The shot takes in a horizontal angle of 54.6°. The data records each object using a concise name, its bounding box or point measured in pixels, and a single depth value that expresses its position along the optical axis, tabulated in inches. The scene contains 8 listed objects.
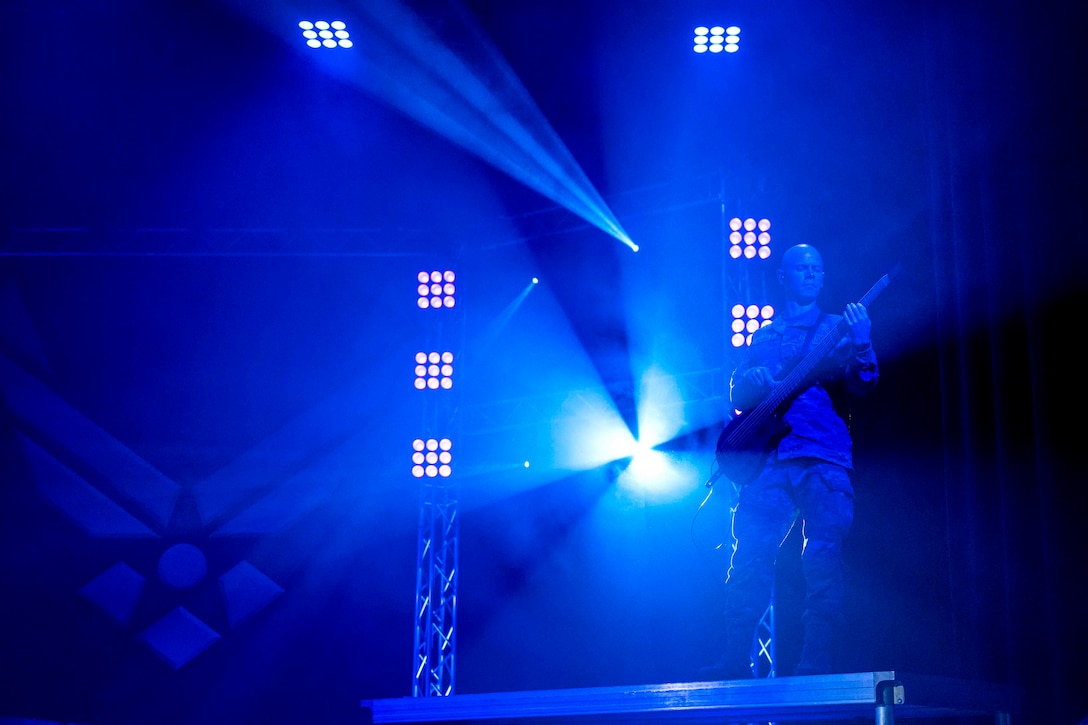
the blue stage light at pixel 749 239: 257.0
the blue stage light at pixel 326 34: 238.8
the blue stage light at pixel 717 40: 240.7
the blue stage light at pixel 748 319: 246.1
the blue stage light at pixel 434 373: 304.0
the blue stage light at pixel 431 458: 296.5
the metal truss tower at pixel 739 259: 251.6
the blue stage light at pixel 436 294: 311.3
